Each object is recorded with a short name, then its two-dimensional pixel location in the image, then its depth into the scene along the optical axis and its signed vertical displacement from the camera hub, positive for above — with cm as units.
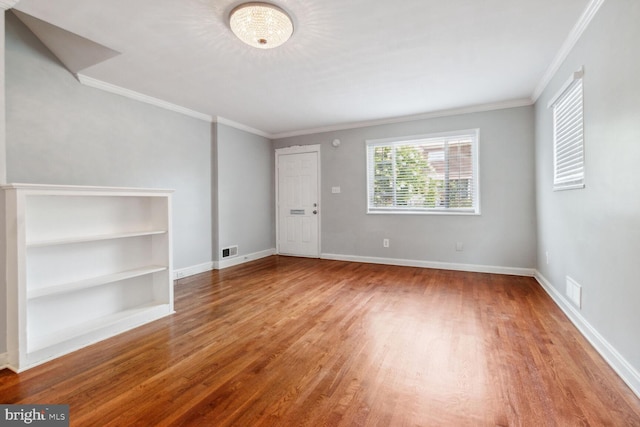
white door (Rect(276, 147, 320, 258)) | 563 +17
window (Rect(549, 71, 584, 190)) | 246 +68
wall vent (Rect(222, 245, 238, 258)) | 488 -66
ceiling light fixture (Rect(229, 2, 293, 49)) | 204 +137
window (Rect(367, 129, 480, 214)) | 446 +58
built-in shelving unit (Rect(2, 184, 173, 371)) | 196 -43
